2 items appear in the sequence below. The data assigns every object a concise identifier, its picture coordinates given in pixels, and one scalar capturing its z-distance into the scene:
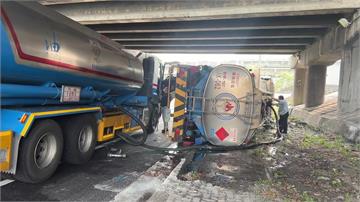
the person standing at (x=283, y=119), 12.65
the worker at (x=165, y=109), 8.96
